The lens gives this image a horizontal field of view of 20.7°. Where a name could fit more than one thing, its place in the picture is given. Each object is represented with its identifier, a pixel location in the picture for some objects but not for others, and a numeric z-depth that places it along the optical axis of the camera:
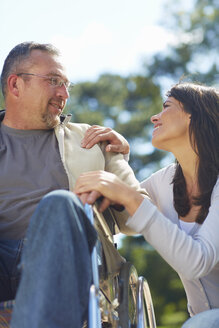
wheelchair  2.47
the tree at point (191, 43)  18.78
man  1.88
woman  2.57
